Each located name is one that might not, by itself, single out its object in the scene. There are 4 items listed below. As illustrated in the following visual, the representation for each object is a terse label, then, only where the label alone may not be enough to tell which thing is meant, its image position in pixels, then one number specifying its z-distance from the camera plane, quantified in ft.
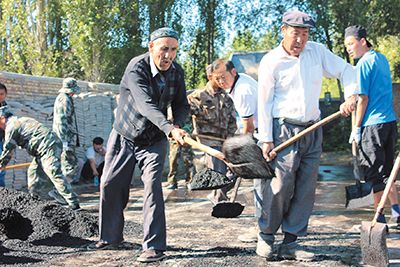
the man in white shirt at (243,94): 16.67
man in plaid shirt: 14.53
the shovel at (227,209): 17.92
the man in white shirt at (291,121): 14.33
